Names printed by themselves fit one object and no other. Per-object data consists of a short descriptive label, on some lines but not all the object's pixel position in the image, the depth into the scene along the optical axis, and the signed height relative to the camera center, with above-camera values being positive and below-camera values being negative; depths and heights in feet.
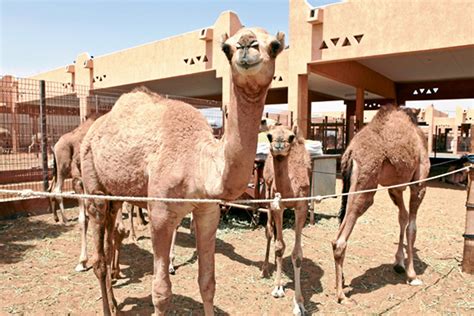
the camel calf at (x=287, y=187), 13.43 -1.99
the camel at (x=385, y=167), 13.78 -1.13
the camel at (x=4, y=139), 40.46 -0.50
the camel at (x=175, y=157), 6.42 -0.49
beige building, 31.96 +10.00
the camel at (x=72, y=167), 17.54 -1.82
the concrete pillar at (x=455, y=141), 96.77 -0.33
